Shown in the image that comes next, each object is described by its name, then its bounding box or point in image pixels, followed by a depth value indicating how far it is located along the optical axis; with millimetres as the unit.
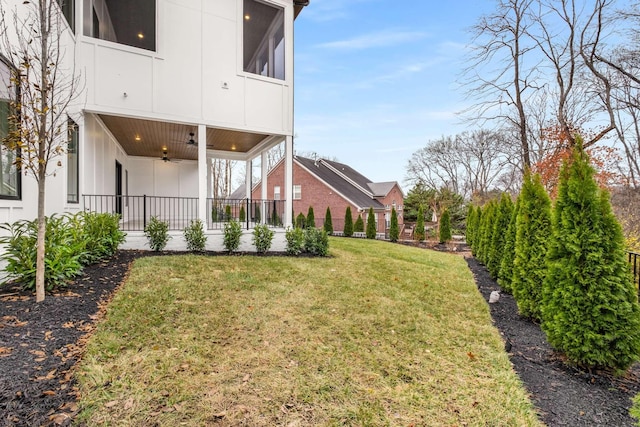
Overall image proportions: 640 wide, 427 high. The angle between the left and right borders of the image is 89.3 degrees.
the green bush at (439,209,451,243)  17688
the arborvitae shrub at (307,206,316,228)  19266
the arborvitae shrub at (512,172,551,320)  4406
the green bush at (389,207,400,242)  17734
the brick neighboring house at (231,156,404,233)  23859
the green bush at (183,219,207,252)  7492
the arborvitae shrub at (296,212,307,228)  20628
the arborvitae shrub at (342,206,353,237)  20281
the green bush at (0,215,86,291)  3689
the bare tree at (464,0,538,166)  12719
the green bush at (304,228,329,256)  8445
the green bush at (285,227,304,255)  8211
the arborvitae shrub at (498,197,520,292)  6191
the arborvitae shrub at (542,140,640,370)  2891
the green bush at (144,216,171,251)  7214
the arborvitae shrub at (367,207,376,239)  18672
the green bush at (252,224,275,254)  7988
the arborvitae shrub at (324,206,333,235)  20062
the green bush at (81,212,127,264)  5367
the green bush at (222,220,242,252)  7746
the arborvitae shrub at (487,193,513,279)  7344
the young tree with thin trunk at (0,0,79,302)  3326
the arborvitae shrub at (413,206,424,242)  18344
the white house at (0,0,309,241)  6469
